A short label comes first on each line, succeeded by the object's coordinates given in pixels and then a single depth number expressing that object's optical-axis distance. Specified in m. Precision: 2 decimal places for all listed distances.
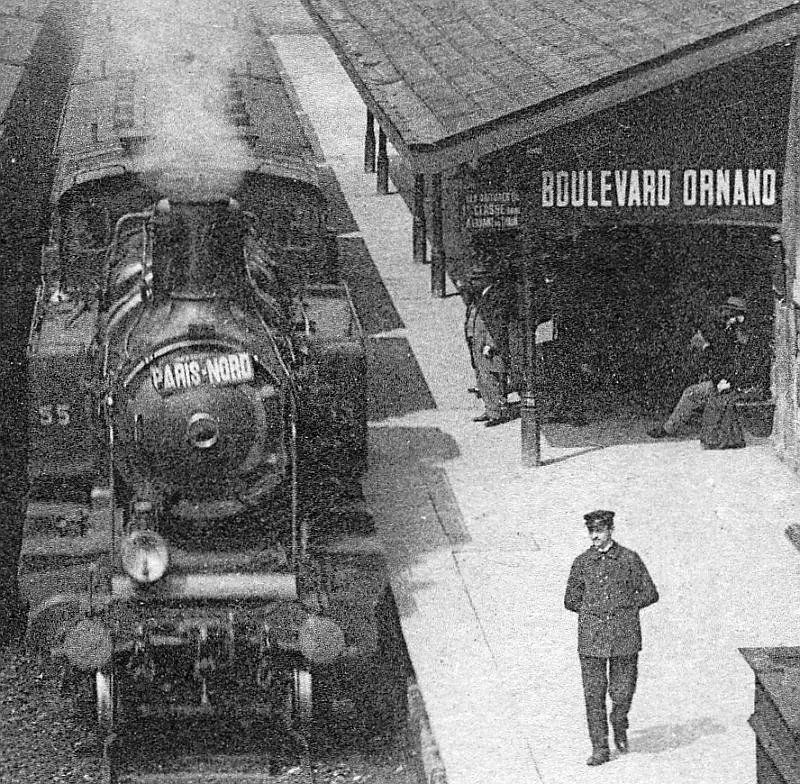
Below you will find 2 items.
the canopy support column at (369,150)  24.12
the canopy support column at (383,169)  23.19
